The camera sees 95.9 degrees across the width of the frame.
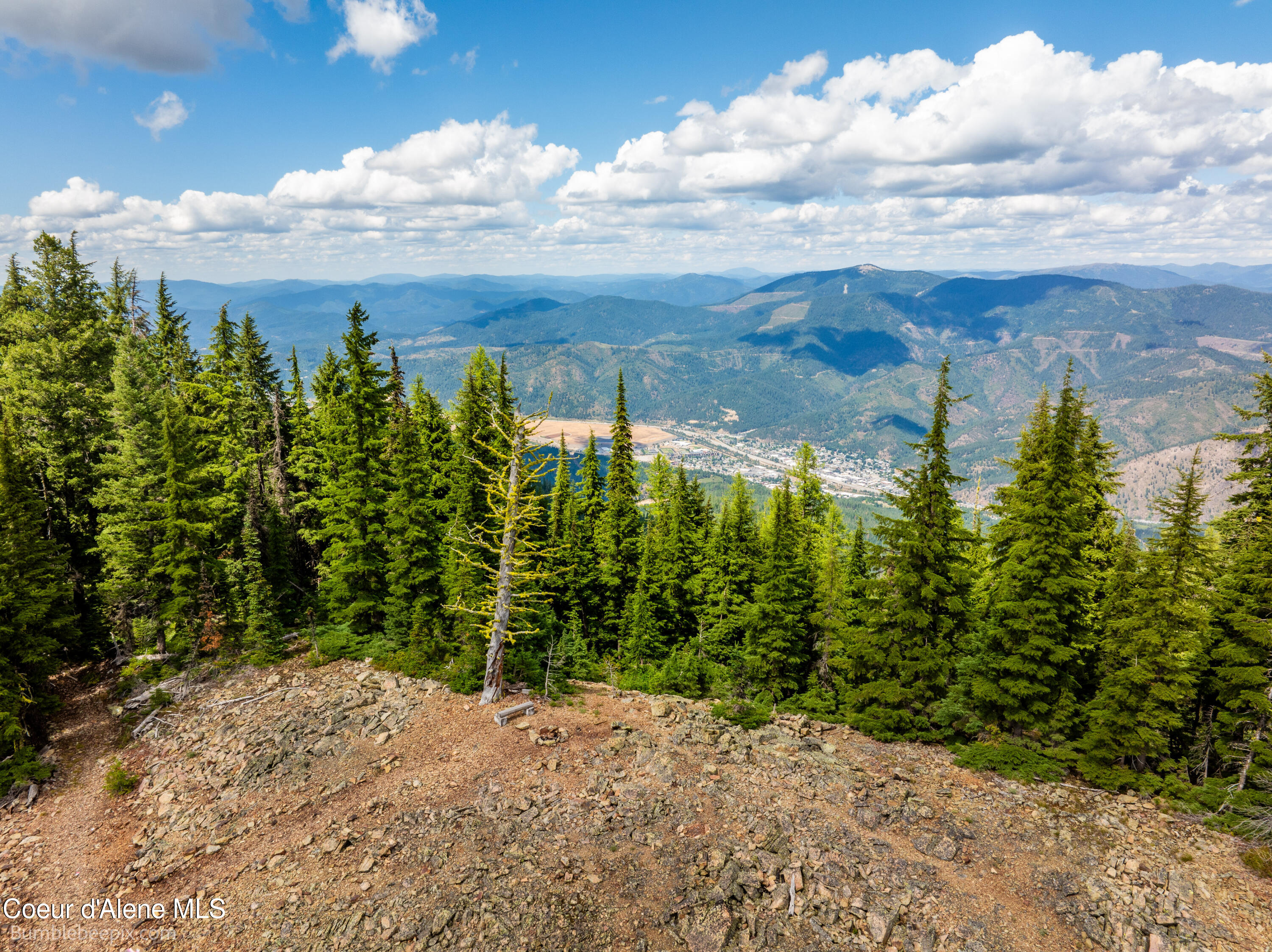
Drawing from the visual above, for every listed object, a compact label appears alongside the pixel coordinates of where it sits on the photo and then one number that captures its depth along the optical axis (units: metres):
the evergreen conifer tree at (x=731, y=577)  35.78
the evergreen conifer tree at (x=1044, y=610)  21.61
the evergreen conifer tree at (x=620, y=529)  40.72
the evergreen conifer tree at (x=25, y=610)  21.84
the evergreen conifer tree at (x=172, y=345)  36.25
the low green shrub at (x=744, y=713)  24.02
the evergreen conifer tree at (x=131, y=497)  26.81
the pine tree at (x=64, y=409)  29.08
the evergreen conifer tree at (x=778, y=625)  29.61
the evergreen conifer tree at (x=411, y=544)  27.95
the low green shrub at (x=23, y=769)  20.97
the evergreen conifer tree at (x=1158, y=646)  19.05
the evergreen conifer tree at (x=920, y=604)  23.73
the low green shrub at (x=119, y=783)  20.81
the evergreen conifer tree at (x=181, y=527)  26.69
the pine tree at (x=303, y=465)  35.03
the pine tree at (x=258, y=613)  28.41
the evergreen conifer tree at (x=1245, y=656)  18.59
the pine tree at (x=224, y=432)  30.33
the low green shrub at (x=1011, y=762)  20.67
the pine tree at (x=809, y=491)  45.25
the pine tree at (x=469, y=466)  26.67
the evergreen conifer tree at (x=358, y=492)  28.66
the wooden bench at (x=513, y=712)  22.16
